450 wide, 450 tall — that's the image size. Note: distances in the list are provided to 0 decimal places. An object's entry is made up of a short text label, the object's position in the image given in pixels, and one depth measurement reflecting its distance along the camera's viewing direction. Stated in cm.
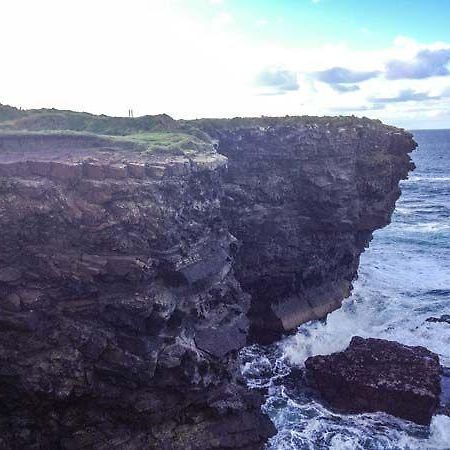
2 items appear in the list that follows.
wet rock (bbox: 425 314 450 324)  3519
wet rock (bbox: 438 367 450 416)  2537
